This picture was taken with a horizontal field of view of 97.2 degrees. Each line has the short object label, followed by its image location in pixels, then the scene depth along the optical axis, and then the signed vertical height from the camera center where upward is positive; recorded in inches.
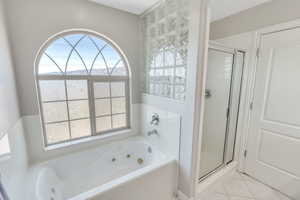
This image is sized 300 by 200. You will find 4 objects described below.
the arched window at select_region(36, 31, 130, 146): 68.7 -4.4
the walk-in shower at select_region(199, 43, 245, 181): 67.4 -15.3
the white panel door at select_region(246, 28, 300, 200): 60.2 -17.3
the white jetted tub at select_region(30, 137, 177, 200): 48.5 -44.8
